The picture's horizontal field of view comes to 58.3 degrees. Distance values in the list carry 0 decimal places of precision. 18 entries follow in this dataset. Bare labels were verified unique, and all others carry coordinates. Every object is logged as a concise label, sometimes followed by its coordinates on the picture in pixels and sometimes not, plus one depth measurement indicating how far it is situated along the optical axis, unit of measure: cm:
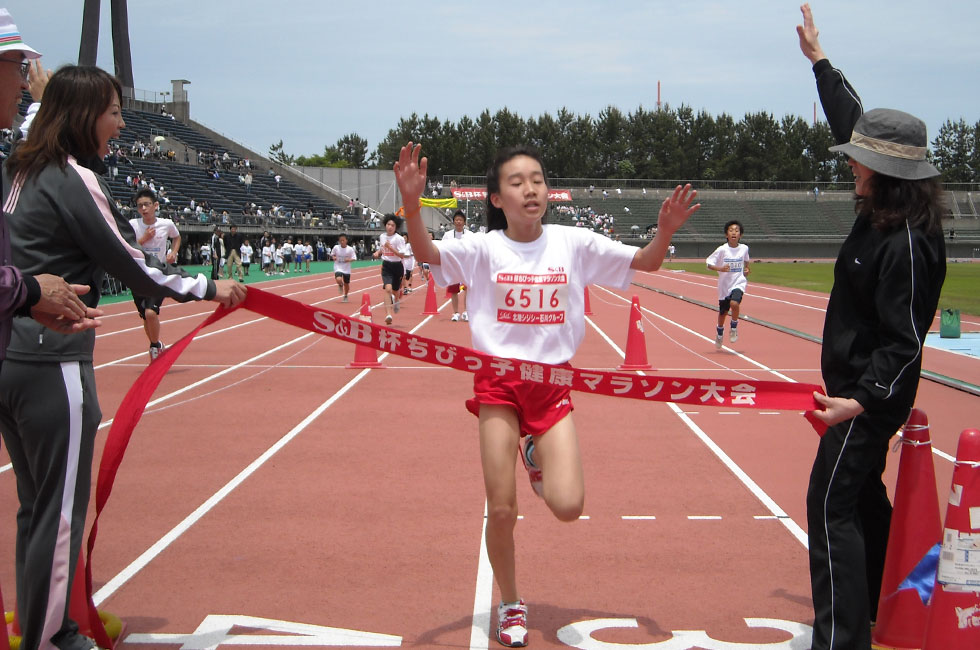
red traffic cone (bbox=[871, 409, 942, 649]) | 371
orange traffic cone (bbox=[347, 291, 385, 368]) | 1224
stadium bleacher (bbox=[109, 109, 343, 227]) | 4638
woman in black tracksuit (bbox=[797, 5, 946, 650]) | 333
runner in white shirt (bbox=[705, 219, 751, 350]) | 1449
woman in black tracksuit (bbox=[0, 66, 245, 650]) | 328
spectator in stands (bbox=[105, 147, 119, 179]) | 4085
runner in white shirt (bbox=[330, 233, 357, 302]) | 2264
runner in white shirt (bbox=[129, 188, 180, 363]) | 1023
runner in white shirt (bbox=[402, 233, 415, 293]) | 1877
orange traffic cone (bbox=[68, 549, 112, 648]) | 360
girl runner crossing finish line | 380
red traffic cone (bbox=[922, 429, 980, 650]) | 347
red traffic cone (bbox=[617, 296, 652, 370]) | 1223
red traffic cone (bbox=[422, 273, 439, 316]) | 2116
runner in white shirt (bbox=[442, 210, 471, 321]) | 1786
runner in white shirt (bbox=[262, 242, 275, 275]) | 4222
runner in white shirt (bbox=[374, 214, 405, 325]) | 1831
